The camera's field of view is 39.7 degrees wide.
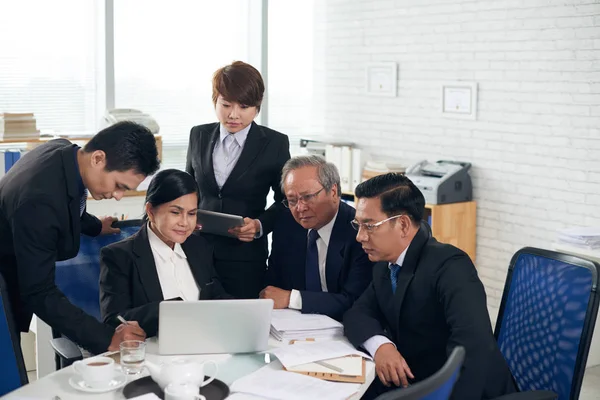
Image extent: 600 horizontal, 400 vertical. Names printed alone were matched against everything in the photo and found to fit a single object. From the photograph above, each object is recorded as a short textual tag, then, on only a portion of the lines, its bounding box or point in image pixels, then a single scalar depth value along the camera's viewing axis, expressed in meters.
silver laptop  2.48
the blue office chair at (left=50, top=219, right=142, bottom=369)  3.23
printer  5.93
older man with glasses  3.18
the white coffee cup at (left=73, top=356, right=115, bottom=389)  2.27
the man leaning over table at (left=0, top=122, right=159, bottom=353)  2.51
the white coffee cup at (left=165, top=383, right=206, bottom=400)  2.18
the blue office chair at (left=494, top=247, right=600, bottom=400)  2.60
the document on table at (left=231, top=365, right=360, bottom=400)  2.26
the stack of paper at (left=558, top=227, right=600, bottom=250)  4.84
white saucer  2.26
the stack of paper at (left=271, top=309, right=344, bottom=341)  2.76
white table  2.24
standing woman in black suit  3.53
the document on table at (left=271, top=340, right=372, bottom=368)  2.50
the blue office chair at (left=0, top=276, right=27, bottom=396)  2.51
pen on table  2.45
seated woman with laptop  2.84
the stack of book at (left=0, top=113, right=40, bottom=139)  5.49
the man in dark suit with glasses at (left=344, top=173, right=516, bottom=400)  2.53
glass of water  2.41
